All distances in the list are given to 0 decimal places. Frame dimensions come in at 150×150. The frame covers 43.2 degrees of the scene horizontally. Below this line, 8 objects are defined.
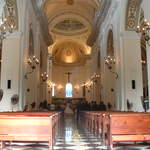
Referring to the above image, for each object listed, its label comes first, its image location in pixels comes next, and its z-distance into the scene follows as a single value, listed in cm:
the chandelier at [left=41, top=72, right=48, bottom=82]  1361
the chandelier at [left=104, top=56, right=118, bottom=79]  935
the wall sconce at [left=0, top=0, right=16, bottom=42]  832
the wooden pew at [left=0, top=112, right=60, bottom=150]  351
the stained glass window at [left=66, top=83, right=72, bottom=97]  2433
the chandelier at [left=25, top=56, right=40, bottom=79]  890
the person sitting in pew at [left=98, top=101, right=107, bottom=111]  1174
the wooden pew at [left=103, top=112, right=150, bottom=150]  371
